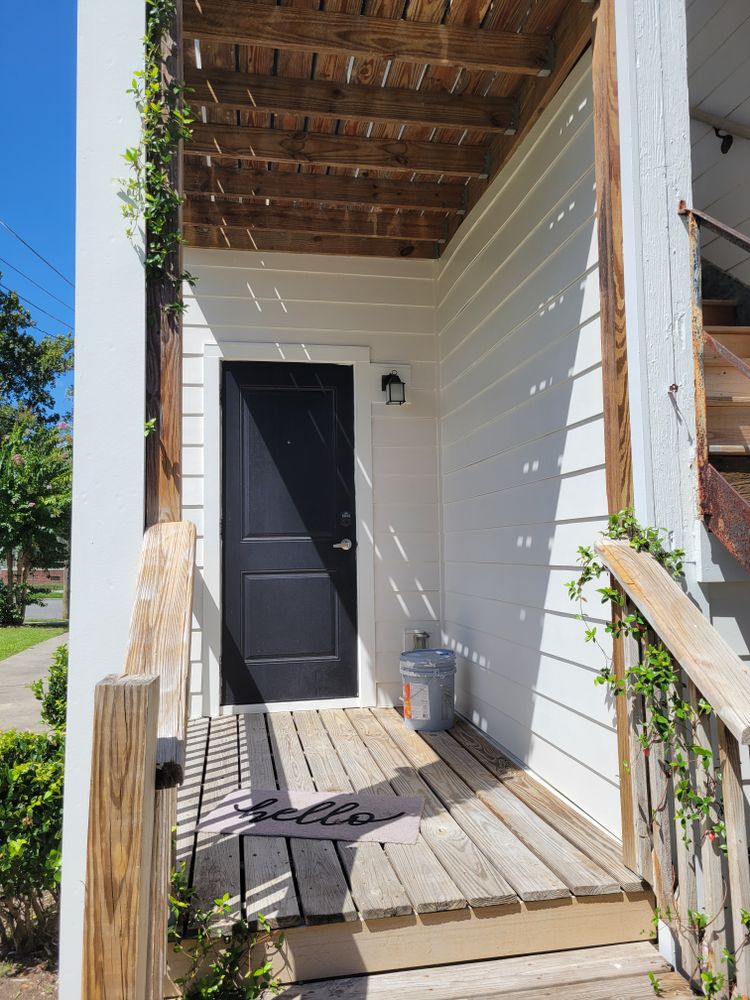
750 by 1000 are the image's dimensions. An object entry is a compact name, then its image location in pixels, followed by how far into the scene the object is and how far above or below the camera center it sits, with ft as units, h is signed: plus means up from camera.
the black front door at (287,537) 13.76 +0.18
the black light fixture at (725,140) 10.62 +5.74
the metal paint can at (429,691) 12.16 -2.40
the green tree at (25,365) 59.16 +15.00
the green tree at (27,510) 33.99 +1.80
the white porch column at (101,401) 5.76 +1.17
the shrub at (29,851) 7.49 -3.04
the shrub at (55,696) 12.24 -2.49
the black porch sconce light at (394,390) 14.43 +3.01
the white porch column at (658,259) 6.91 +2.69
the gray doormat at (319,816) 7.98 -3.07
